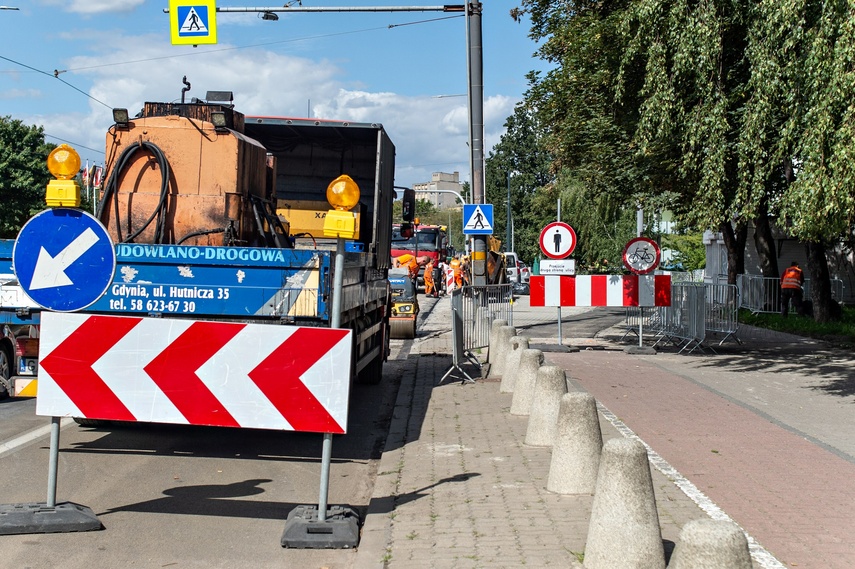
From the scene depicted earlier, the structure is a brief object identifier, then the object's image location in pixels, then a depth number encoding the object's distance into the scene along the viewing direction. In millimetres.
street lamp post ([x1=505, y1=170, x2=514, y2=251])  80375
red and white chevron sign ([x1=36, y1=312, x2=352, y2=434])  6133
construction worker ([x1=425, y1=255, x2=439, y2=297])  45750
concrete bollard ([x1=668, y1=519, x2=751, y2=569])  4250
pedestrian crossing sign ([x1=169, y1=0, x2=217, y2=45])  14688
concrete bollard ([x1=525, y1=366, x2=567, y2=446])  8766
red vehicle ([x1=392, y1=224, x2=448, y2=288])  51162
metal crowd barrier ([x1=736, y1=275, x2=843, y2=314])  31359
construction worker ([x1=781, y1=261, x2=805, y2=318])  30266
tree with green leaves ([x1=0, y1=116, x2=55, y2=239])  50406
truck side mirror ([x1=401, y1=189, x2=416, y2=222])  15523
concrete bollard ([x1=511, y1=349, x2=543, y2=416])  10562
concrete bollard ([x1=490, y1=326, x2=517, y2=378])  14227
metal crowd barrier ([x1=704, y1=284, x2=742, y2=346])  18844
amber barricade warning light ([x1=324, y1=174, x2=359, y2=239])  6117
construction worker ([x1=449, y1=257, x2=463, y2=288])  38969
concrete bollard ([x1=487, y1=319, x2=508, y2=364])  14617
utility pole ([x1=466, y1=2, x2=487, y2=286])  18500
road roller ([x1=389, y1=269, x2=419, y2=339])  22875
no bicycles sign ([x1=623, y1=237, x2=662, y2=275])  18047
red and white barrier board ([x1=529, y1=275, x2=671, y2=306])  18094
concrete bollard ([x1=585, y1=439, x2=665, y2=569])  5148
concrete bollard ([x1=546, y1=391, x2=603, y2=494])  7016
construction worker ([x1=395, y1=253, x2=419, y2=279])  26281
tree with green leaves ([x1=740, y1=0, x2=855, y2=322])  10578
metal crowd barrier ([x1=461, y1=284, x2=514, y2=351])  15508
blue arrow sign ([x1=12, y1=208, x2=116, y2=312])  6203
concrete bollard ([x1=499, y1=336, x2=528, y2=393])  12395
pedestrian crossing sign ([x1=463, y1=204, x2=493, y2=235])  18219
